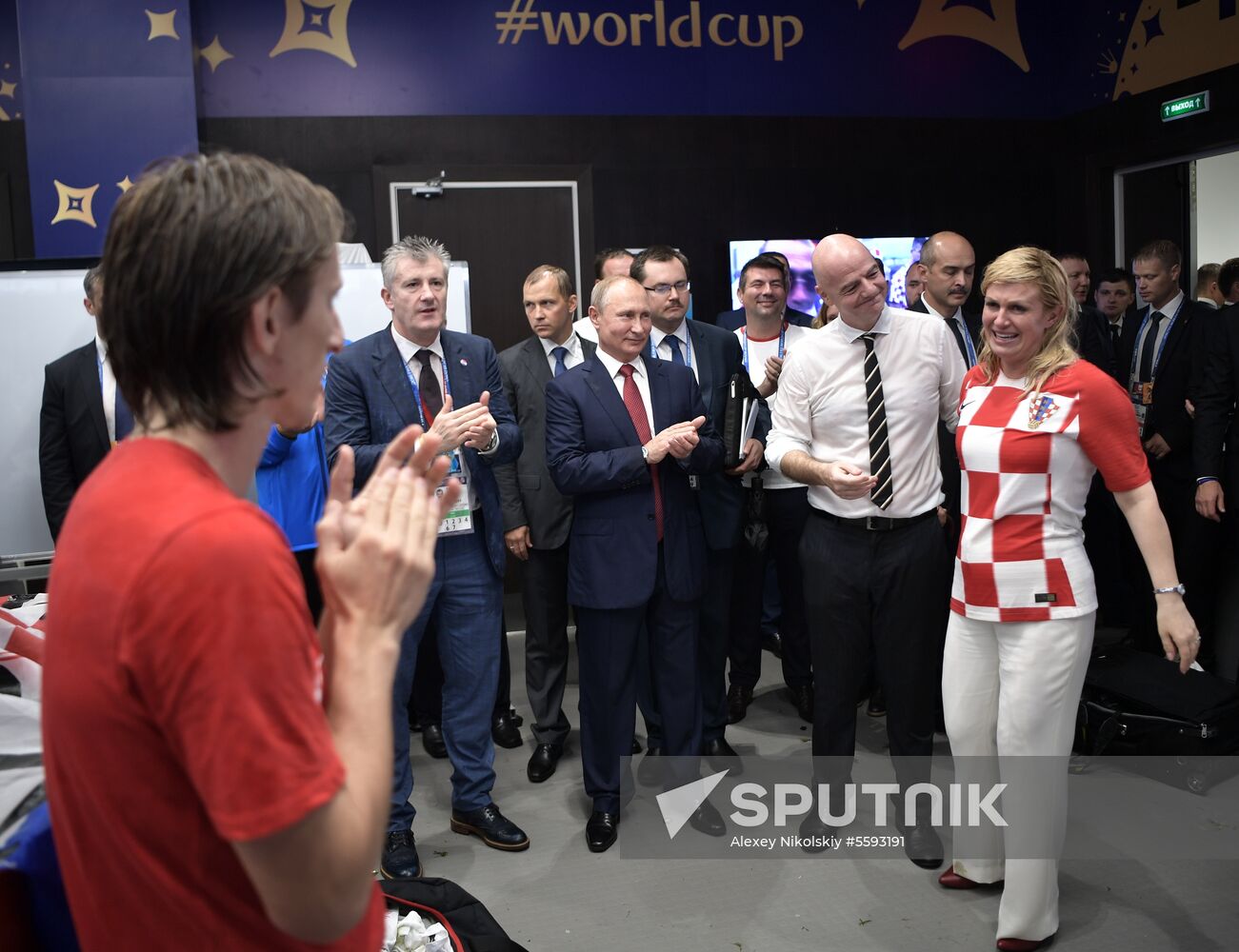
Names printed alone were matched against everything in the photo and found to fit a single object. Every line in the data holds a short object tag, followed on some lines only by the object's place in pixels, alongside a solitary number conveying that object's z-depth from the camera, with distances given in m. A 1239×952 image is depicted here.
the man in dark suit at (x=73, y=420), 3.71
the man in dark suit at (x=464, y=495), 3.14
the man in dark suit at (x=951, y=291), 3.78
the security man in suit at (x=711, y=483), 3.75
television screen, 6.53
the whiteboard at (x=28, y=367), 4.33
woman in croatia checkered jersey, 2.50
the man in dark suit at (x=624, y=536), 3.23
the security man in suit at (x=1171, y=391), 4.61
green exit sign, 5.93
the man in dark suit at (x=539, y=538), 3.97
